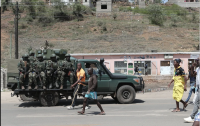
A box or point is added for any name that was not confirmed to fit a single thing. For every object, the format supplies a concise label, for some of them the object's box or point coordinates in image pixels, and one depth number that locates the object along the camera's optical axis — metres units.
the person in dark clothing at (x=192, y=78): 10.93
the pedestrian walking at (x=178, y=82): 9.44
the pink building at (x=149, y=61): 29.48
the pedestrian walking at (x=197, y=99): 7.62
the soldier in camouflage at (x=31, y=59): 11.56
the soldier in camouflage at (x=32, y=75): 11.09
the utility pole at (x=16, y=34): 25.28
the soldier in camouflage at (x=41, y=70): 11.19
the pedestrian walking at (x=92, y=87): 8.97
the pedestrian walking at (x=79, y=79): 10.43
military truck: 11.58
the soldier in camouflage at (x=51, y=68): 11.23
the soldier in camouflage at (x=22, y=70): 11.14
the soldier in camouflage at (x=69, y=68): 11.29
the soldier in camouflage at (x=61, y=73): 11.19
